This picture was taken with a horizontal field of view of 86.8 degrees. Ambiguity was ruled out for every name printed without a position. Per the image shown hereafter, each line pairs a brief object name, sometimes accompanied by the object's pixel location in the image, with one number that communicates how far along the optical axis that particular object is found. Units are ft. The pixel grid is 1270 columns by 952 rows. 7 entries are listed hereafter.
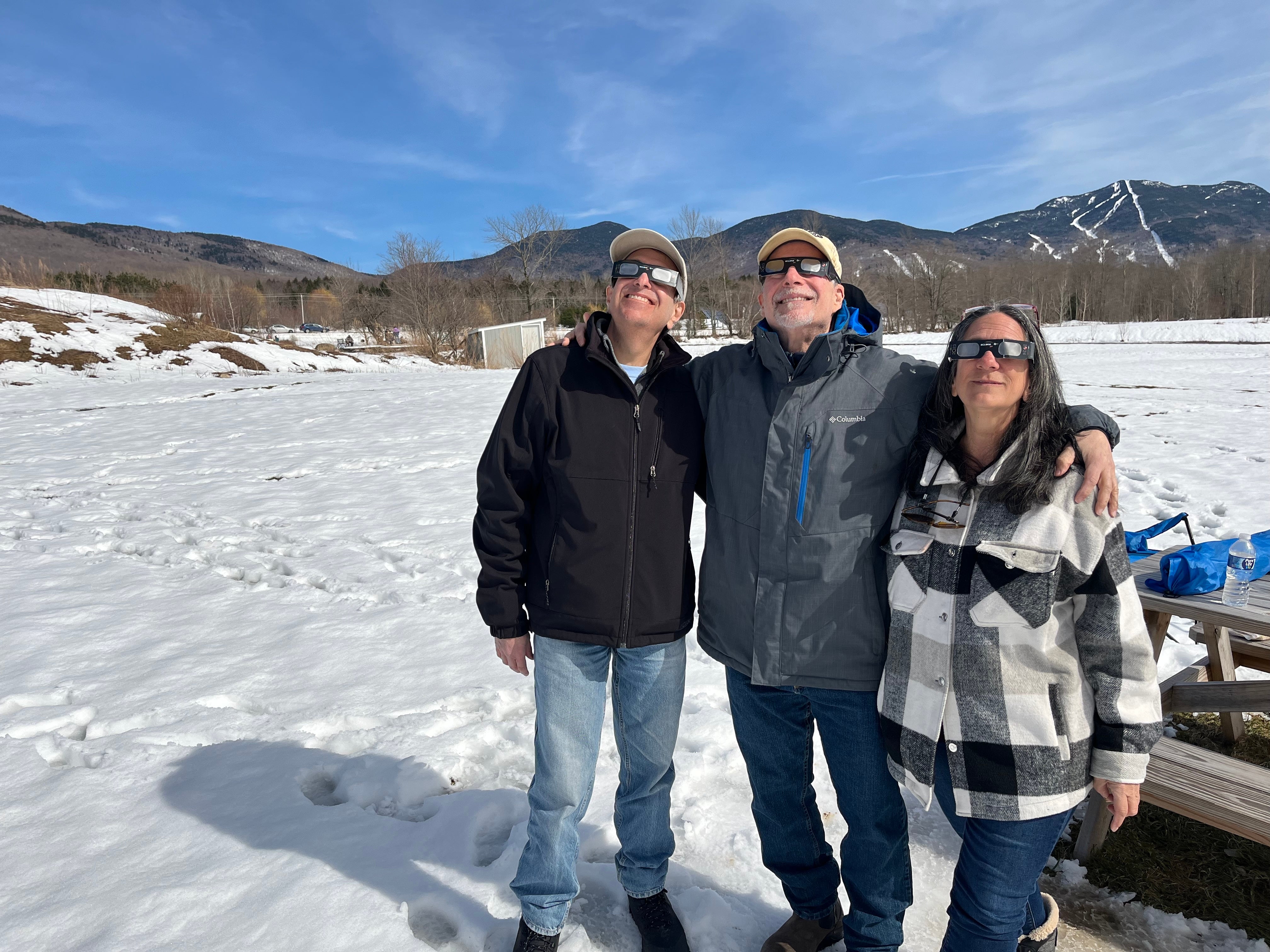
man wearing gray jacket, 6.07
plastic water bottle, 7.91
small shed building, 88.69
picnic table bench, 6.66
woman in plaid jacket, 5.06
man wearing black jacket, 6.59
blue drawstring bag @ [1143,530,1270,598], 8.09
